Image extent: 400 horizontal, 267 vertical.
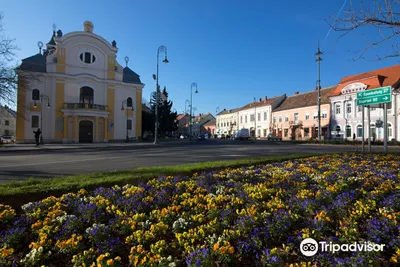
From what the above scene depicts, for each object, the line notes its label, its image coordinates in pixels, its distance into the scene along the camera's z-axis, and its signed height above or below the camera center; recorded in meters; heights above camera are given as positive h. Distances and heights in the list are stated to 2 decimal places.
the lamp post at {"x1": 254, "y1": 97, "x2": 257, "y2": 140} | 69.30 +3.85
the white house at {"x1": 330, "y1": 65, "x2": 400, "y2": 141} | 36.75 +4.65
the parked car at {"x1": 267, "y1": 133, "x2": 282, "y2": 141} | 49.68 -0.60
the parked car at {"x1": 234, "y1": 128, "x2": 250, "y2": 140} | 56.84 +0.11
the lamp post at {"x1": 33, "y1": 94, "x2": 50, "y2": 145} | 33.74 +4.29
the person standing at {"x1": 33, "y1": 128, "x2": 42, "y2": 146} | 25.92 -0.05
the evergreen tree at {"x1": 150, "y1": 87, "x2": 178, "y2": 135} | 51.91 +3.95
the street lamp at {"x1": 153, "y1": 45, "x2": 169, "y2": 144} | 28.81 +7.38
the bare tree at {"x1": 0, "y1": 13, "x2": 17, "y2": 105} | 19.71 +4.18
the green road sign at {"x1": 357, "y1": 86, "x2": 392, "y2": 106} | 12.73 +2.07
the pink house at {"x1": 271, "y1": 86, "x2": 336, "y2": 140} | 48.28 +3.99
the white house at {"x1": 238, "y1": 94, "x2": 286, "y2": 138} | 63.59 +5.44
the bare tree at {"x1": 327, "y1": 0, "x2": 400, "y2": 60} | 4.86 +2.25
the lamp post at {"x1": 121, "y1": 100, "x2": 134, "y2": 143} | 39.13 +4.99
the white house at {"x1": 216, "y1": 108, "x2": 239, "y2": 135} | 81.12 +4.59
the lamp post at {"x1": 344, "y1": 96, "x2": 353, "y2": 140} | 43.16 +3.47
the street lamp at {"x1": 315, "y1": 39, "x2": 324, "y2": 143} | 33.17 +10.37
